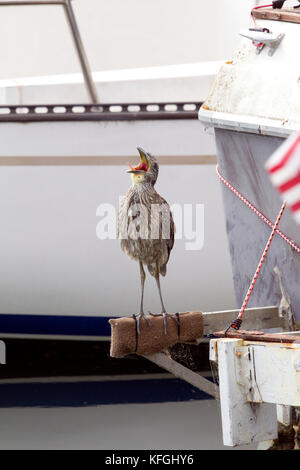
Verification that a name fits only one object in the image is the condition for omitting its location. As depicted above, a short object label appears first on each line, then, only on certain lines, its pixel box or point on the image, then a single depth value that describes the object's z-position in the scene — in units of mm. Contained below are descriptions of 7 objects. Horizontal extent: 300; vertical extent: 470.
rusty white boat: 9008
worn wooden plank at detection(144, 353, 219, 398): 8906
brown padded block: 8602
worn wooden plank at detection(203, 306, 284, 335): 9234
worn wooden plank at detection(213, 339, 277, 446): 7969
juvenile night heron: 9187
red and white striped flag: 6215
